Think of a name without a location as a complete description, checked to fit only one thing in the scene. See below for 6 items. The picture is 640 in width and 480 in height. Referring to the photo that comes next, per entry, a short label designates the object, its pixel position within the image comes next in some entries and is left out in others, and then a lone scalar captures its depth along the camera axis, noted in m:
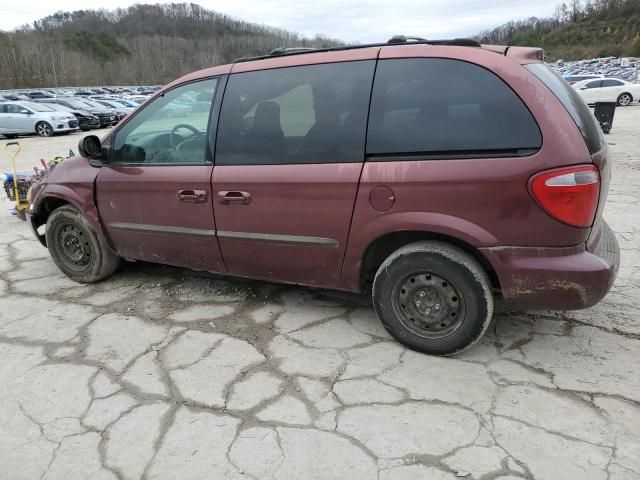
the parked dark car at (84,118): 21.86
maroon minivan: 2.52
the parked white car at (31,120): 19.81
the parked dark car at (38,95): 39.31
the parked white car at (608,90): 23.73
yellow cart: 6.07
